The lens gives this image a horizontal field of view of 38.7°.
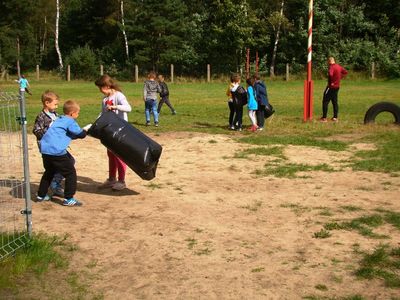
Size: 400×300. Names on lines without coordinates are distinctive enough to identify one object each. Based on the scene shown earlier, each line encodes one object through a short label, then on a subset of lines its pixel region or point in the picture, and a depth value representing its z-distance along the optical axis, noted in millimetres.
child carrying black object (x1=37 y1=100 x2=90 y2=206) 7023
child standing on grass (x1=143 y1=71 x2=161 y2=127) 15711
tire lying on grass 14867
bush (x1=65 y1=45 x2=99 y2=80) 51438
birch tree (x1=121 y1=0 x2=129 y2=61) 54450
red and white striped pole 15739
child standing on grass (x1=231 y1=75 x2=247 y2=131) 14656
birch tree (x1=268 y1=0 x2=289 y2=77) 46531
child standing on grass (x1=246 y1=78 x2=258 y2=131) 14219
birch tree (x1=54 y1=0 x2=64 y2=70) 57350
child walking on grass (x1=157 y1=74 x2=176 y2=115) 17688
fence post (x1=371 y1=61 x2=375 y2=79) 39281
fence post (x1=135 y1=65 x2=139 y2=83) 46794
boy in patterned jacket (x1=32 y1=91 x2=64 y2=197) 7609
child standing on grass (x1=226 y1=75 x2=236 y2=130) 14906
